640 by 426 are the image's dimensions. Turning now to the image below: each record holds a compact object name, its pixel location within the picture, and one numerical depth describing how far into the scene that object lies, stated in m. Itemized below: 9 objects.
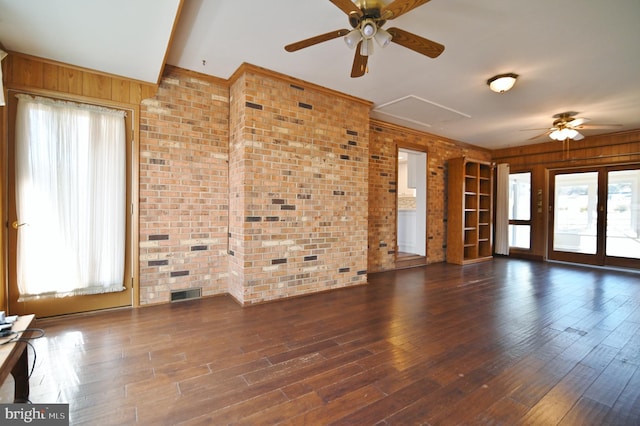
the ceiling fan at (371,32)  1.92
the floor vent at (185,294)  3.34
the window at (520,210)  7.00
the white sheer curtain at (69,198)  2.67
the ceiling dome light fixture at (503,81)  3.26
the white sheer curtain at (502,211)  7.11
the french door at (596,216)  5.64
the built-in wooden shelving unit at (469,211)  6.05
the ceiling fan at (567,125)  4.70
